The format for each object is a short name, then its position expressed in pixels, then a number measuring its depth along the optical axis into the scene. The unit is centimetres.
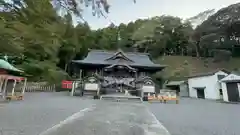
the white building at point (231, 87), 1470
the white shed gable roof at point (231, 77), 1487
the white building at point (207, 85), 1727
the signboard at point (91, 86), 1448
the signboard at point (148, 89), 1396
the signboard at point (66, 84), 2054
